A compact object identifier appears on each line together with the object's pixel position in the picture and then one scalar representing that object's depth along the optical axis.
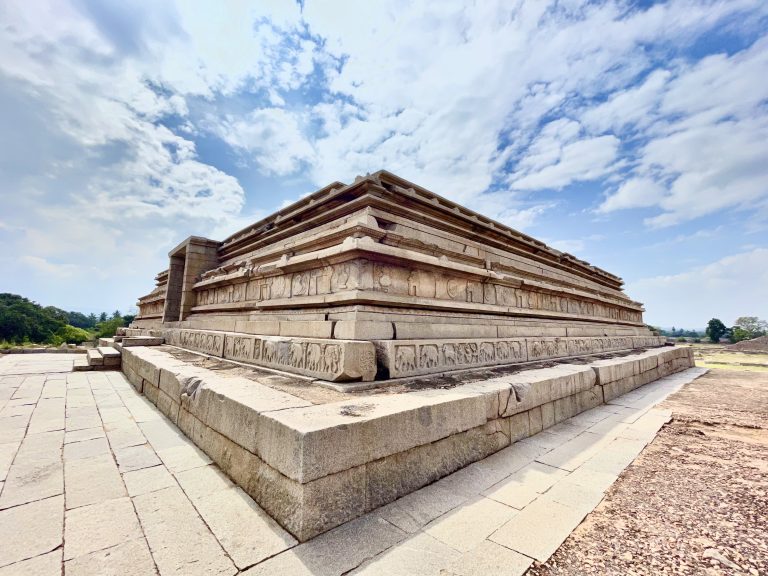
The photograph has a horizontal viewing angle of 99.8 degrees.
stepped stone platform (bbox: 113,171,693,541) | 2.13
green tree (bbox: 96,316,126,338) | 42.28
